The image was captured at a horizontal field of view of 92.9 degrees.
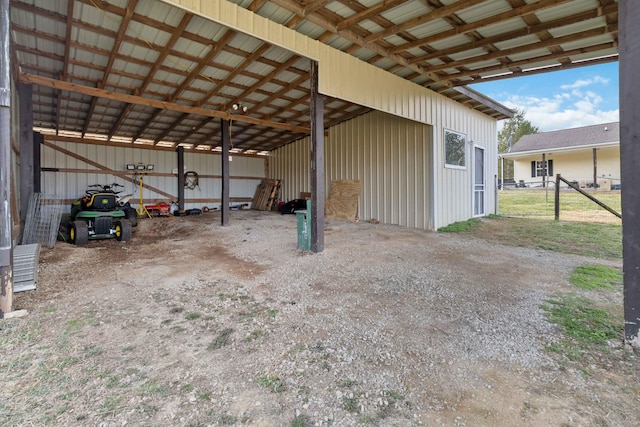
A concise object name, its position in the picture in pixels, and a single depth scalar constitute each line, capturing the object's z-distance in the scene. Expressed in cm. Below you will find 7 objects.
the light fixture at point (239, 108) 876
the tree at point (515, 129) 3475
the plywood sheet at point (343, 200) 1021
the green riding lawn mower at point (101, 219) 689
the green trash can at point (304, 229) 564
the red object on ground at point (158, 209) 1187
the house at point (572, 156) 1617
